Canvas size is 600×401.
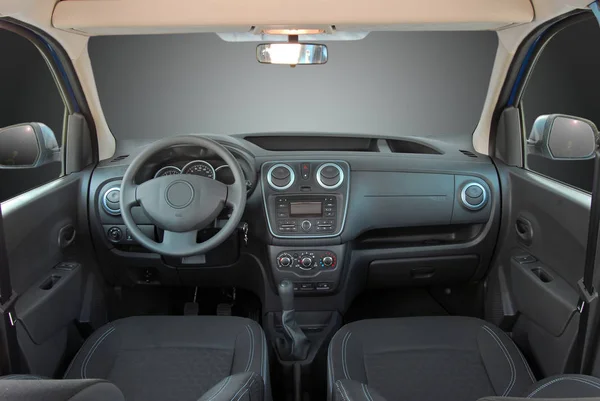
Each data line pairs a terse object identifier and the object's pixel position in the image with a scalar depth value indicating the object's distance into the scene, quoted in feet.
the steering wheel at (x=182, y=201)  6.50
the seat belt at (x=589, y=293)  4.93
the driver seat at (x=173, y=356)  6.02
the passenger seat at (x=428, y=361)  5.95
